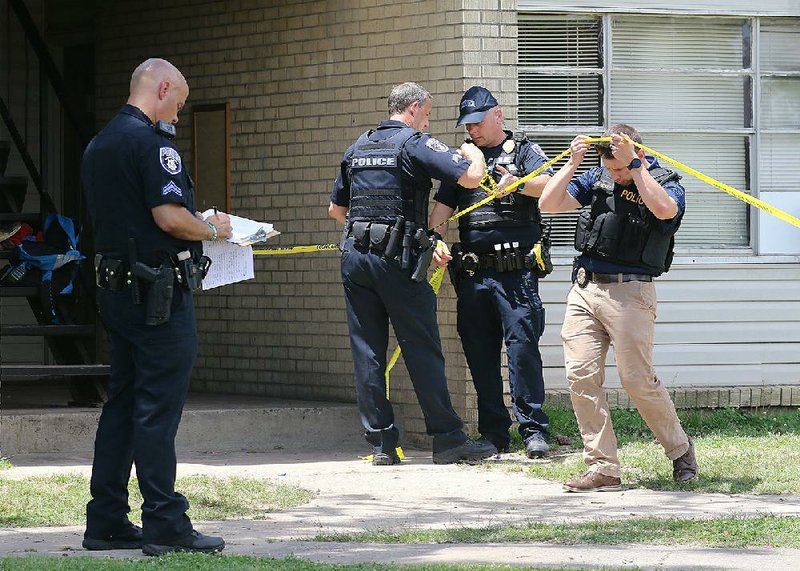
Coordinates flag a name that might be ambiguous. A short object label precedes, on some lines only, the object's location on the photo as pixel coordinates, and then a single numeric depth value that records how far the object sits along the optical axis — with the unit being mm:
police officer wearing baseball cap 18812
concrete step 19844
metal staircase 20344
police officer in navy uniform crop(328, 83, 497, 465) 17969
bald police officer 12781
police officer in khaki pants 16062
